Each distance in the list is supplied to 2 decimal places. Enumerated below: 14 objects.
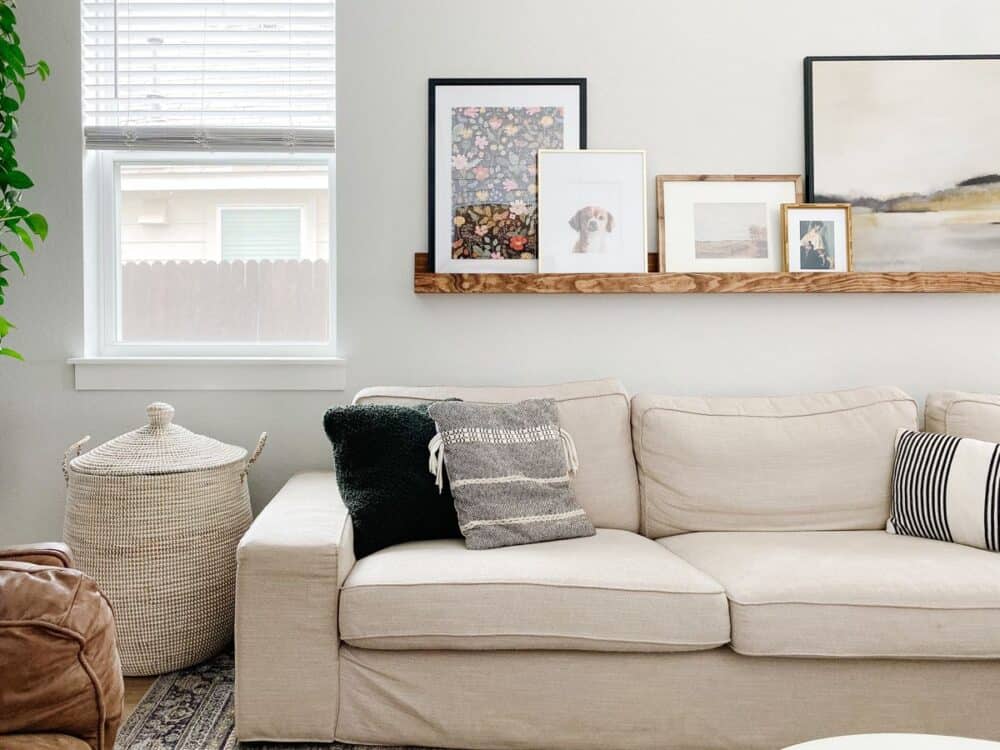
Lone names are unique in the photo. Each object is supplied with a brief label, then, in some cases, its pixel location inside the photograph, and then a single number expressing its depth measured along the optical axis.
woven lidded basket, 2.11
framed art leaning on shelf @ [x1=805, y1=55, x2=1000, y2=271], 2.56
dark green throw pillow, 1.97
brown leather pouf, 0.98
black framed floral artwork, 2.58
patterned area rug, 1.80
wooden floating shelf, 2.51
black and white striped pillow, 1.98
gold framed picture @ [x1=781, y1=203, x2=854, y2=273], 2.53
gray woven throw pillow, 1.99
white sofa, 1.70
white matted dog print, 2.56
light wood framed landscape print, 2.58
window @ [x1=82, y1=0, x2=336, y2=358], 2.63
